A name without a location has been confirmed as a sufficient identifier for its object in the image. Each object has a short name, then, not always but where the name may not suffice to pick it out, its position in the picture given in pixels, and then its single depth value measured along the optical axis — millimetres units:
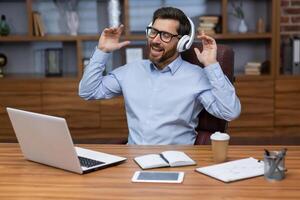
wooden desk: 1547
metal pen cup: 1646
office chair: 2430
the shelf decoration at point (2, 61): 4427
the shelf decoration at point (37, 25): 4227
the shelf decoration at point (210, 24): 4207
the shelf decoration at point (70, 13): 4297
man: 2428
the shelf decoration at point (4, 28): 4309
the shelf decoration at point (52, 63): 4363
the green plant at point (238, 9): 4328
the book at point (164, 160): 1807
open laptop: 1684
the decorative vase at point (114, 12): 4258
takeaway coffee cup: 1838
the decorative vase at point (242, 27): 4281
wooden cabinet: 4172
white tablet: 1666
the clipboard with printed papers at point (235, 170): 1682
